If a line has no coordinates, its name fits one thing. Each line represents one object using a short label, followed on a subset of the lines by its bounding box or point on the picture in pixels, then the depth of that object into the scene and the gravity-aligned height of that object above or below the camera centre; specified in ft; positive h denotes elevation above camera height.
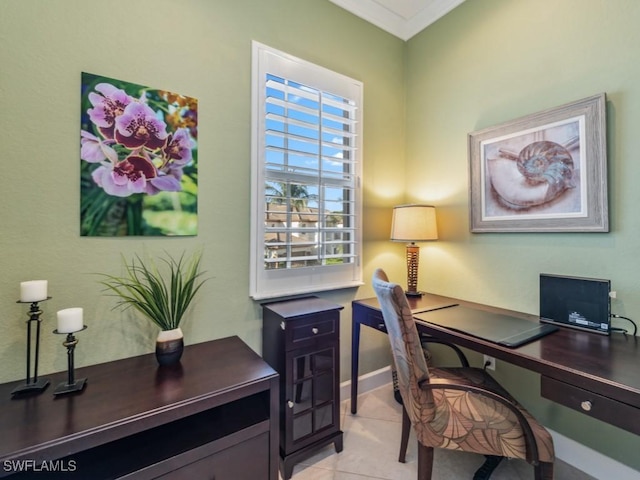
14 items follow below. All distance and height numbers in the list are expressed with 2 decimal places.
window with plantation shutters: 5.82 +1.58
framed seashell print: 4.91 +1.50
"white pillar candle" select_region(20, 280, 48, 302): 3.64 -0.55
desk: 3.18 -1.44
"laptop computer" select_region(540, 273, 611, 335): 4.70 -0.88
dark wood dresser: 2.91 -1.87
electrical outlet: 6.36 -2.46
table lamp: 6.82 +0.55
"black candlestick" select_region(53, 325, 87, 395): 3.56 -1.66
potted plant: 4.33 -0.67
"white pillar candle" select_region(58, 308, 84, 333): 3.50 -0.88
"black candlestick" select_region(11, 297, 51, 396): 3.61 -1.65
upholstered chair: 3.74 -2.26
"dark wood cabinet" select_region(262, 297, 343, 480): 5.02 -2.20
